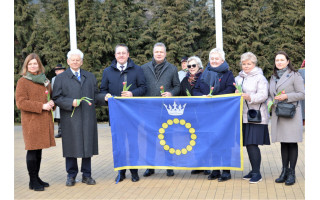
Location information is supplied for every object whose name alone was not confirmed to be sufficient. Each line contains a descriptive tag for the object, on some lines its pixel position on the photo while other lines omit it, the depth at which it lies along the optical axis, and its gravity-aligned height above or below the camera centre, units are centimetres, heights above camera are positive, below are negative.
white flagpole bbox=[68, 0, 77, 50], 1187 +201
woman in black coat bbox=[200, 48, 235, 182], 626 +29
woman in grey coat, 593 -30
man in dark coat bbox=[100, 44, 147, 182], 656 +31
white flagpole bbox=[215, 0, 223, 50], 1105 +174
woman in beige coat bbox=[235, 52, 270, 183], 607 -12
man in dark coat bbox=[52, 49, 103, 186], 623 -23
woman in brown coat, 595 -17
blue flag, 619 -50
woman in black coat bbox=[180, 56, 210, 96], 662 +30
